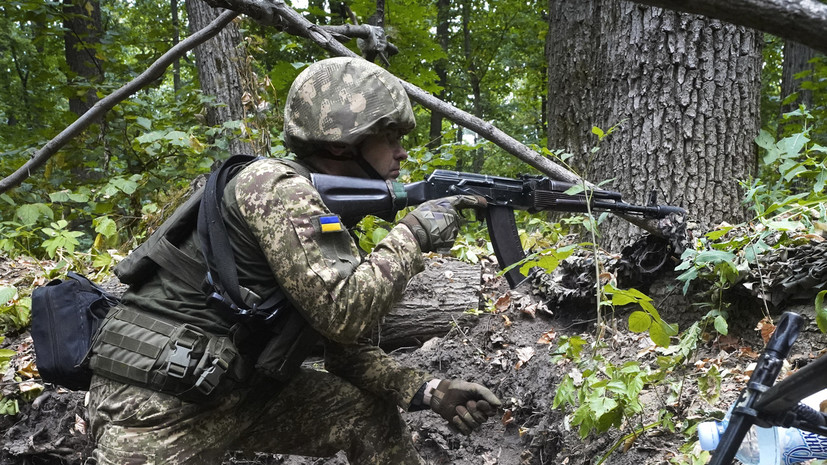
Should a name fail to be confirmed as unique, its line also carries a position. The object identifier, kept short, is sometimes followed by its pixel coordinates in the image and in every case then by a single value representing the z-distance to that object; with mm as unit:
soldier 2287
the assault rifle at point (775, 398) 1104
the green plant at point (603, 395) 2383
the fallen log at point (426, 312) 4008
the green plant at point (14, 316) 4258
